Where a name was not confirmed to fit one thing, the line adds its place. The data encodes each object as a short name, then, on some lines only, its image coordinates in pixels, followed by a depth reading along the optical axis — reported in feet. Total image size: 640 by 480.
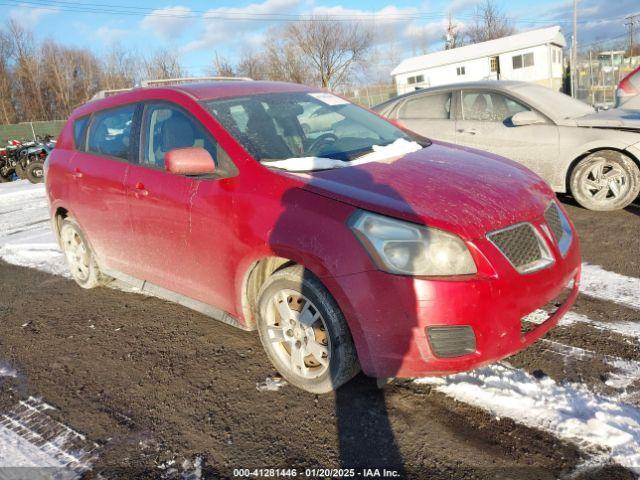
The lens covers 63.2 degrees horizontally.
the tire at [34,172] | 48.11
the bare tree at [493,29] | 223.92
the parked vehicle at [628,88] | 27.25
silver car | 19.48
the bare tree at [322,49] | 162.30
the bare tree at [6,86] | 144.56
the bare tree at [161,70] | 154.61
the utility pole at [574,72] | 77.37
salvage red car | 8.22
